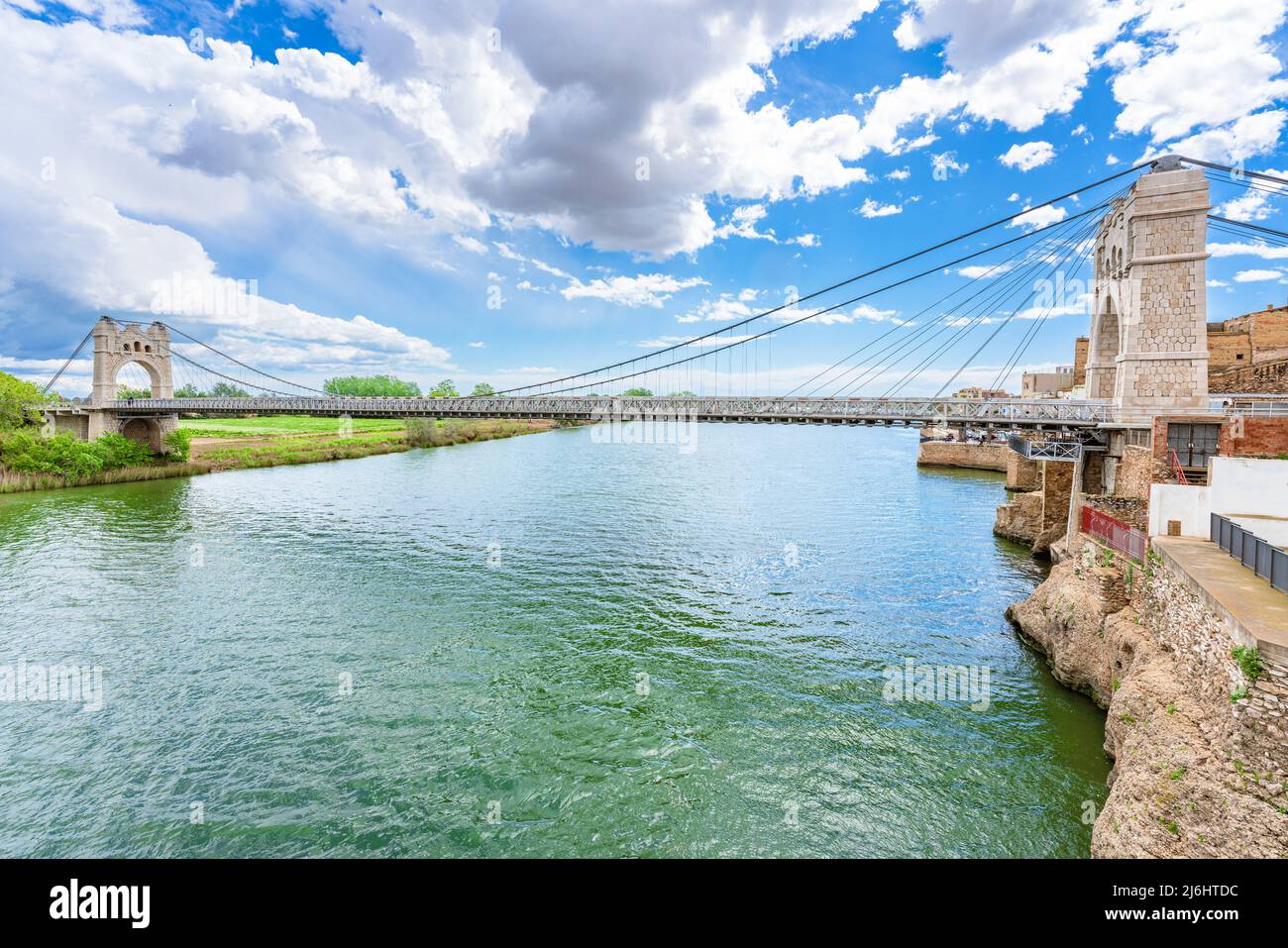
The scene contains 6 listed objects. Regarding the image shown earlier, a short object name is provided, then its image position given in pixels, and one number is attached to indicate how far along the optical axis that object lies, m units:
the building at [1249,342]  44.88
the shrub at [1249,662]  7.31
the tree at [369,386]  144.77
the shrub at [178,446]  51.66
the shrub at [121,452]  44.99
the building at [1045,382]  80.25
